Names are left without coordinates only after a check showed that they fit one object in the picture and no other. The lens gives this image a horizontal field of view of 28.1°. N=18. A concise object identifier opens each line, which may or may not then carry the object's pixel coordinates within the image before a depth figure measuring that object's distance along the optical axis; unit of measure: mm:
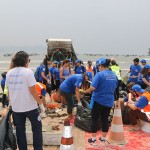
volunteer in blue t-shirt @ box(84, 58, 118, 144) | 5305
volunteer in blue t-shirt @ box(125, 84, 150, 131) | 5602
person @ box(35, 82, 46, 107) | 6156
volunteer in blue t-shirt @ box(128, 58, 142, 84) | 10117
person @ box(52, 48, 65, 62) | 17453
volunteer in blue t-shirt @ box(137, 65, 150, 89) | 8438
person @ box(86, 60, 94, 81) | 11833
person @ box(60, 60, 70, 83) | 9914
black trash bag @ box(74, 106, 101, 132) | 6367
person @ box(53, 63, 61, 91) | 10742
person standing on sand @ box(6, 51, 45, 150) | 4266
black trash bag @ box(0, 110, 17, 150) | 4266
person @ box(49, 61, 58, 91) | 10836
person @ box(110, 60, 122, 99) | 9884
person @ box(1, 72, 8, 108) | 8255
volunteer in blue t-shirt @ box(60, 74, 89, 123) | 6371
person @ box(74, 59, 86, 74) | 10914
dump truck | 17688
